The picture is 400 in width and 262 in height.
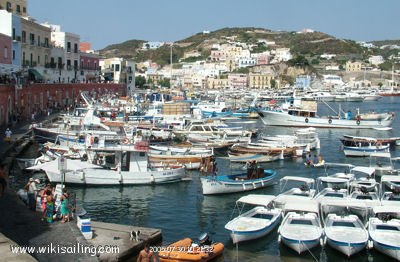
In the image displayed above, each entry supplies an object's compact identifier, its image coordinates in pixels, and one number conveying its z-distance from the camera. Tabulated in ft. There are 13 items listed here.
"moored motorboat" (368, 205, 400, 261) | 61.93
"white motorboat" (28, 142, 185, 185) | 95.66
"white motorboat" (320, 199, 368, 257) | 62.85
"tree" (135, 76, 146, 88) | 546.26
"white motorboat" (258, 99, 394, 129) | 230.89
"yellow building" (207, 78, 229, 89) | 649.20
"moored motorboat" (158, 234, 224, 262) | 58.39
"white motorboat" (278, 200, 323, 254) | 63.57
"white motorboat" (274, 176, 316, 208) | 79.30
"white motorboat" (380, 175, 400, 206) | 77.07
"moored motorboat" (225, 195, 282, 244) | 67.15
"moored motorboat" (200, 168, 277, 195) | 93.93
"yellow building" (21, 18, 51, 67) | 195.42
